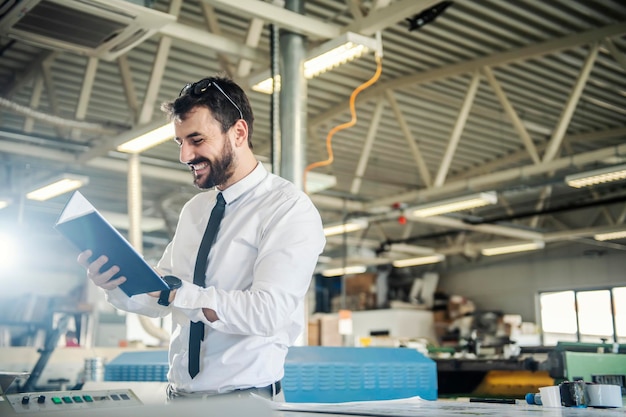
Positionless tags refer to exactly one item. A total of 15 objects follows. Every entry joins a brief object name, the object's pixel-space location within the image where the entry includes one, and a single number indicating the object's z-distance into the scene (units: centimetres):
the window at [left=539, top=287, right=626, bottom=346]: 1395
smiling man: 159
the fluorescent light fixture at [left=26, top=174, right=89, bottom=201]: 795
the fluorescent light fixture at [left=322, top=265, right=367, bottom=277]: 1503
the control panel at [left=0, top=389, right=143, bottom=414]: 134
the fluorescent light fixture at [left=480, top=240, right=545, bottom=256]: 1257
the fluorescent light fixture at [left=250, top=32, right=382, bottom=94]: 463
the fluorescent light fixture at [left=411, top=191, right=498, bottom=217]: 870
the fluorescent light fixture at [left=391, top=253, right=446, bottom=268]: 1477
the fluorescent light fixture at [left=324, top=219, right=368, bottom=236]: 1045
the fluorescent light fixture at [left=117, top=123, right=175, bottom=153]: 620
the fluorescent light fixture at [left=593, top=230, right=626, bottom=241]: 1181
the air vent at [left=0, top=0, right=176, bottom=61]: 400
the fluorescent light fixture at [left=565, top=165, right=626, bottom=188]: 762
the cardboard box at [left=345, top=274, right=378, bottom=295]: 1650
